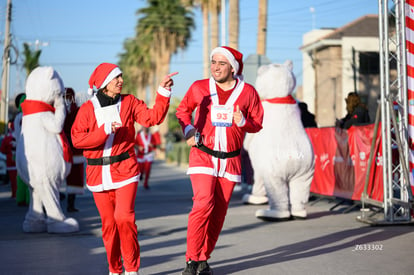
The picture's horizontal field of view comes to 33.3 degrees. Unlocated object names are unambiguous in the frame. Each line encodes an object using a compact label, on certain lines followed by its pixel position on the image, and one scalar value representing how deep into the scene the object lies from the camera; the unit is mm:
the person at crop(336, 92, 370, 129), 12305
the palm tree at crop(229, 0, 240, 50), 26172
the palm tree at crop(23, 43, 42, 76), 62750
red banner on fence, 10305
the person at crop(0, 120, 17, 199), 14812
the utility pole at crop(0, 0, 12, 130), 33212
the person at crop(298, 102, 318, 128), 13841
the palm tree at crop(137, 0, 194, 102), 52625
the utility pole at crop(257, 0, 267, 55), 25766
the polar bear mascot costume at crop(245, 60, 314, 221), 9852
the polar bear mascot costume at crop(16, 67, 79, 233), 9141
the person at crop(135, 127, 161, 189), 18922
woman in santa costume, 5684
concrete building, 41656
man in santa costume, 5945
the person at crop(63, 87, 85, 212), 11641
